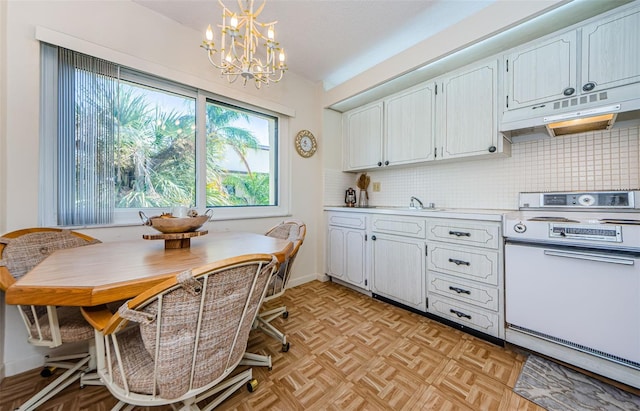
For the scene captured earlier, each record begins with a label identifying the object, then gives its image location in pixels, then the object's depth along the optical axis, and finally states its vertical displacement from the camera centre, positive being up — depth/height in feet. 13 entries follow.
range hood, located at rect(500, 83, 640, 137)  4.69 +2.04
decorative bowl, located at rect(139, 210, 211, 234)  4.72 -0.40
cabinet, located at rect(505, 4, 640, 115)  4.80 +3.25
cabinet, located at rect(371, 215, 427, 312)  7.24 -1.84
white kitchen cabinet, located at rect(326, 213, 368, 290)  8.89 -1.79
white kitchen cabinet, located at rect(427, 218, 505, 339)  5.79 -1.86
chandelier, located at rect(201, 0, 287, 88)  4.44 +3.14
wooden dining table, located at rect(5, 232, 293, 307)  2.69 -0.94
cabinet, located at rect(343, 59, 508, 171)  6.71 +2.82
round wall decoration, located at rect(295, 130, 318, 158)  10.00 +2.69
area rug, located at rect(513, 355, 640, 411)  4.05 -3.50
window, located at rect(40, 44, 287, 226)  5.29 +1.68
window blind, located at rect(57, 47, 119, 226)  5.32 +1.61
